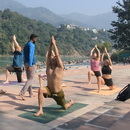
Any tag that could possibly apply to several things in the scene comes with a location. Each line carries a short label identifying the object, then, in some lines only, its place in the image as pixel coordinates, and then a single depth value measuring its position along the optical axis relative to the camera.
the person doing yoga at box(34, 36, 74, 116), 3.95
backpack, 4.87
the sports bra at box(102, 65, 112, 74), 6.74
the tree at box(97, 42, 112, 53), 73.75
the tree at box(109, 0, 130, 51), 33.47
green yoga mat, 3.74
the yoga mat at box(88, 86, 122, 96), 6.25
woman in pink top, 7.79
